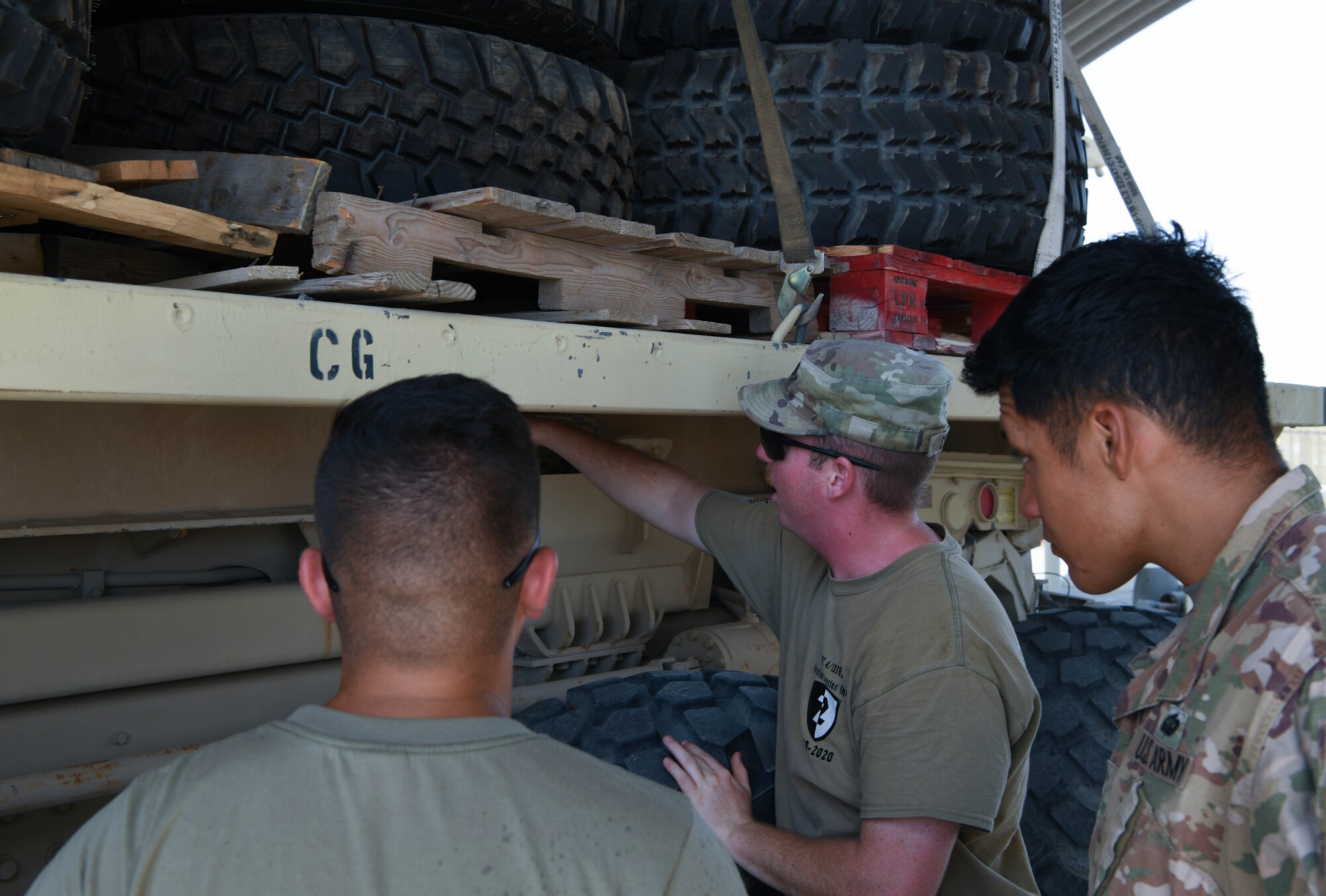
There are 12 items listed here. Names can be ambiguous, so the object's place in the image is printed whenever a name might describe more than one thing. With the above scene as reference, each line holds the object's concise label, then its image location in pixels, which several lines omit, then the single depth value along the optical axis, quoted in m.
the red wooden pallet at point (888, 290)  2.87
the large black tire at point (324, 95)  2.37
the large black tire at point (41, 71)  1.61
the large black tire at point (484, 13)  2.52
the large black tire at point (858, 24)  3.33
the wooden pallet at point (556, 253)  1.87
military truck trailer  1.78
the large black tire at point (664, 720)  2.37
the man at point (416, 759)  1.04
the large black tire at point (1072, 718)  2.88
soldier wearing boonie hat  1.88
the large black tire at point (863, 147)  3.22
